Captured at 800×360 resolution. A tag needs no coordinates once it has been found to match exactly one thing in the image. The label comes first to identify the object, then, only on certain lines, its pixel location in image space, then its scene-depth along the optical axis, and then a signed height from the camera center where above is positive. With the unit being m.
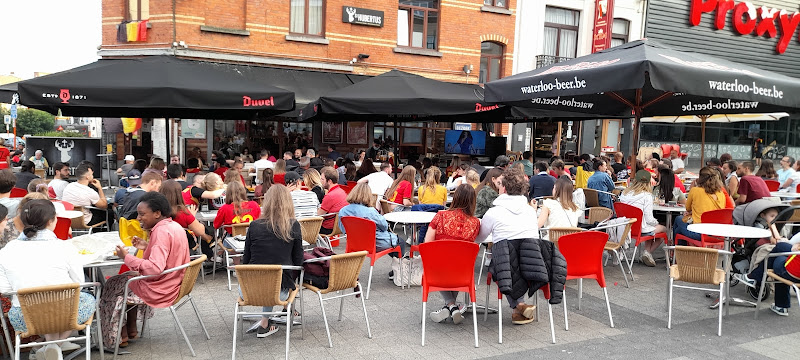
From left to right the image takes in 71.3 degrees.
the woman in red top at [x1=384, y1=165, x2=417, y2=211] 8.42 -0.86
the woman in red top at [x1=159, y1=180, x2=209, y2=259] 5.51 -0.88
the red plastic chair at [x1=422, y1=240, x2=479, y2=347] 4.82 -1.17
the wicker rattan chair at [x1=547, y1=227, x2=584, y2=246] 6.05 -1.04
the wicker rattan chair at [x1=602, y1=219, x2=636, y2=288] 6.90 -1.32
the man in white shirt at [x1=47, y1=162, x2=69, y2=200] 7.75 -0.89
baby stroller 6.52 -0.92
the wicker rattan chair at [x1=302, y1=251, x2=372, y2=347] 4.73 -1.23
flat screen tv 17.19 -0.26
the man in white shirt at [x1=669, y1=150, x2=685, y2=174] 15.12 -0.63
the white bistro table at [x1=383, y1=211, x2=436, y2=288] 6.37 -1.01
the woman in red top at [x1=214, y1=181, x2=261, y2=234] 6.46 -0.97
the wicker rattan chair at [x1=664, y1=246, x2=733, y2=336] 5.32 -1.21
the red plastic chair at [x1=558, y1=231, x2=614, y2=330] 5.27 -1.10
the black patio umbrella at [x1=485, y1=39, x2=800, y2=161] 6.01 +0.69
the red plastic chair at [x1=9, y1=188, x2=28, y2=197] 7.60 -1.02
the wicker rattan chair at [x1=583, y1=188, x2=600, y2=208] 9.09 -0.98
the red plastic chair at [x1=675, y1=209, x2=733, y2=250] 6.94 -0.96
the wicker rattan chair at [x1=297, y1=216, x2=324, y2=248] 6.65 -1.19
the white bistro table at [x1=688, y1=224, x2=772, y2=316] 5.71 -0.94
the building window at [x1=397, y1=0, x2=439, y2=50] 17.27 +3.35
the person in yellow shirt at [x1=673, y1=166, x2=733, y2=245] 7.23 -0.72
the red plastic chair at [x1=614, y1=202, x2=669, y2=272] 7.33 -1.00
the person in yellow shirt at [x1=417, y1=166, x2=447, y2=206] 8.09 -0.85
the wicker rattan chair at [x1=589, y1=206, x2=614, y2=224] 7.64 -1.04
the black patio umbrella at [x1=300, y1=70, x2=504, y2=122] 9.28 +0.55
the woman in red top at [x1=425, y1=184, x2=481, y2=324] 5.32 -0.86
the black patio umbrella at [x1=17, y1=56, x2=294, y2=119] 7.33 +0.44
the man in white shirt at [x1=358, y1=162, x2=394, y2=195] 9.13 -0.83
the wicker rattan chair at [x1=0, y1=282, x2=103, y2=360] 3.65 -1.27
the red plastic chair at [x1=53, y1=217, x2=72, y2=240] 5.71 -1.12
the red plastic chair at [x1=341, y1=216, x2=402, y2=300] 6.14 -1.17
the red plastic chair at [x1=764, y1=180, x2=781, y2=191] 10.39 -0.76
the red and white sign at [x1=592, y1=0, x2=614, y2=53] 19.05 +3.95
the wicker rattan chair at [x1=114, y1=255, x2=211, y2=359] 4.40 -1.26
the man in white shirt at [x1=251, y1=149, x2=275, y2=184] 11.00 -0.76
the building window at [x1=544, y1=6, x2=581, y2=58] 19.91 +3.77
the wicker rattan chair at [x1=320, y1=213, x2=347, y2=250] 7.38 -1.44
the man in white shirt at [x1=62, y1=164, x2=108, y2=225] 7.48 -0.99
